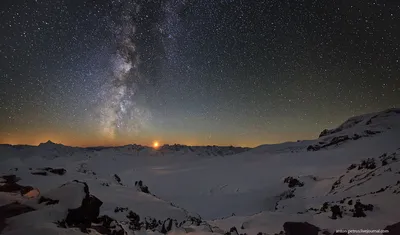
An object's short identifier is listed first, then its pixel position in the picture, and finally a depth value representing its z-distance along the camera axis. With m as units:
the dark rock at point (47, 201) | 11.44
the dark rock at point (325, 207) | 21.73
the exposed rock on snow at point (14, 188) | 17.60
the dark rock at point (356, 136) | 85.38
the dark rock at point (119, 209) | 23.37
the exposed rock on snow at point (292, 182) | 52.59
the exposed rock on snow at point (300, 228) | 16.06
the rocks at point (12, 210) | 10.28
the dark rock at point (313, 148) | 95.02
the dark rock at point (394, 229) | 13.20
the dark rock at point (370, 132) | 85.29
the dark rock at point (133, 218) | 20.95
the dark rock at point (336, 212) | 18.13
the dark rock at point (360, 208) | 17.59
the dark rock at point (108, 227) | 11.62
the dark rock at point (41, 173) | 33.80
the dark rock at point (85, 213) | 10.76
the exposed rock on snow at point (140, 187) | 38.03
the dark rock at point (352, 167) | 45.39
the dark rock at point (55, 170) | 35.44
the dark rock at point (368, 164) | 38.72
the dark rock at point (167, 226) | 18.49
